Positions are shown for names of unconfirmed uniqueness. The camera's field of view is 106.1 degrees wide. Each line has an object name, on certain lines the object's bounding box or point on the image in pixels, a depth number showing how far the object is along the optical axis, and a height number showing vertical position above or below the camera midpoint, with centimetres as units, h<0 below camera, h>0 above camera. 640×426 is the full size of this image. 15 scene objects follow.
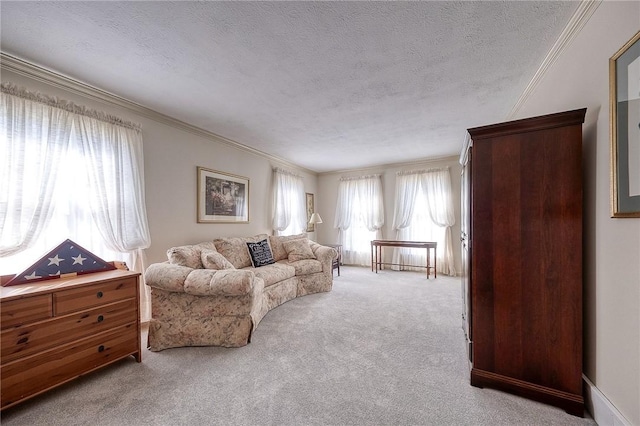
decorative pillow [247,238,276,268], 373 -64
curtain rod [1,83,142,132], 193 +99
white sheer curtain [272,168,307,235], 496 +22
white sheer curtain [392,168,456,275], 513 -2
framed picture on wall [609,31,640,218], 113 +42
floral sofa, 218 -87
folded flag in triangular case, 177 -41
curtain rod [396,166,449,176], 516 +94
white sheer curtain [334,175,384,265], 588 -4
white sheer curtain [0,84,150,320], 191 +29
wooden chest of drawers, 149 -82
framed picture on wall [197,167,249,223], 354 +26
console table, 489 -72
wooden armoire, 148 -30
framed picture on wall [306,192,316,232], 621 +9
